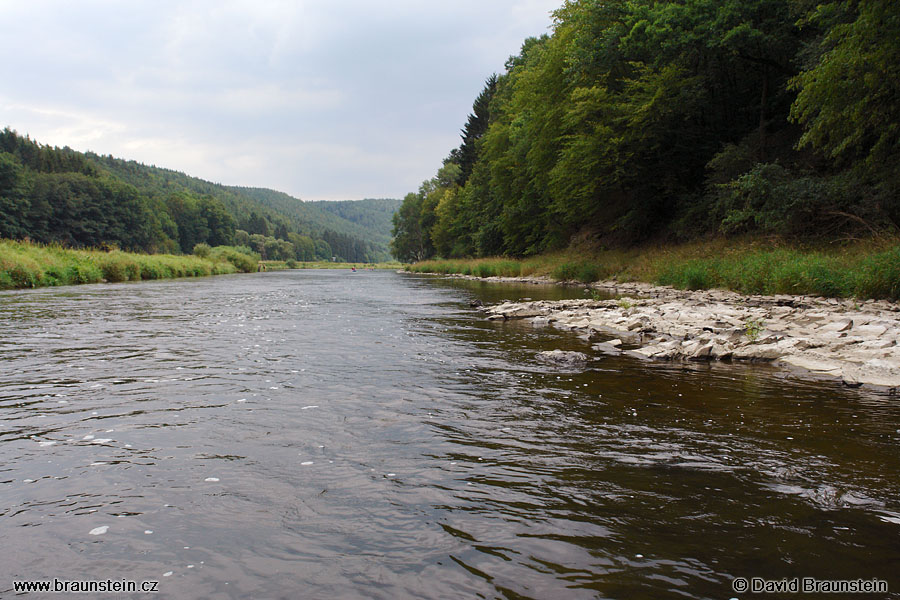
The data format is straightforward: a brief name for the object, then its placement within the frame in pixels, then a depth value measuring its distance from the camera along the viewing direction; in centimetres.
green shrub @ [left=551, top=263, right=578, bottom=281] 3033
